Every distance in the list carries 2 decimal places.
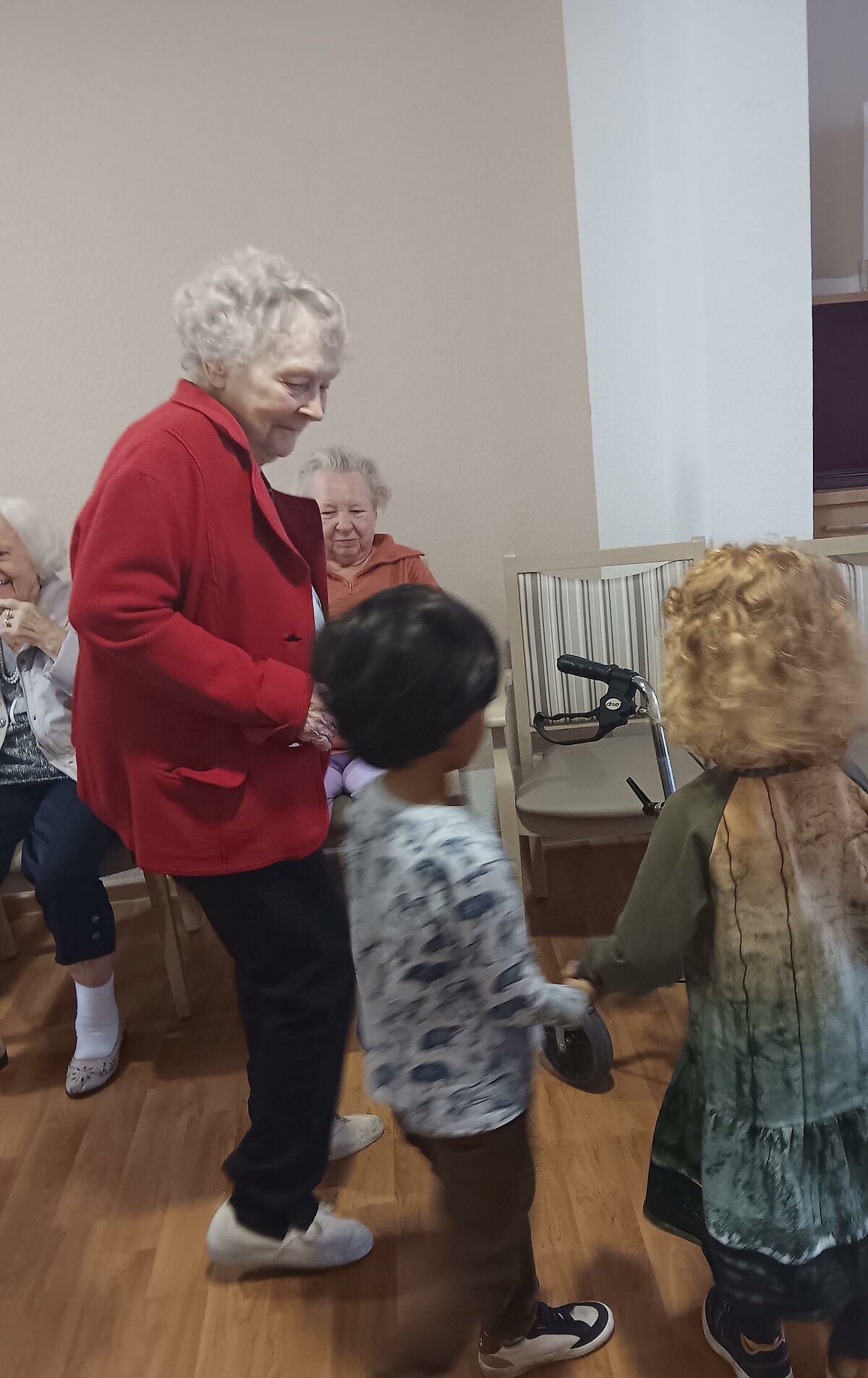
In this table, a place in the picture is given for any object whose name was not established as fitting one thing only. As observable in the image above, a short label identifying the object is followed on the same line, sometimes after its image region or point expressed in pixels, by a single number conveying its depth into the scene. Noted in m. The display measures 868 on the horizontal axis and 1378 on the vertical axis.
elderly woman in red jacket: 1.21
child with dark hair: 0.98
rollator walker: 1.10
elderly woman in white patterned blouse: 2.10
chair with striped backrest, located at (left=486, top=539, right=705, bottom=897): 2.53
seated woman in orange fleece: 2.43
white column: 2.20
